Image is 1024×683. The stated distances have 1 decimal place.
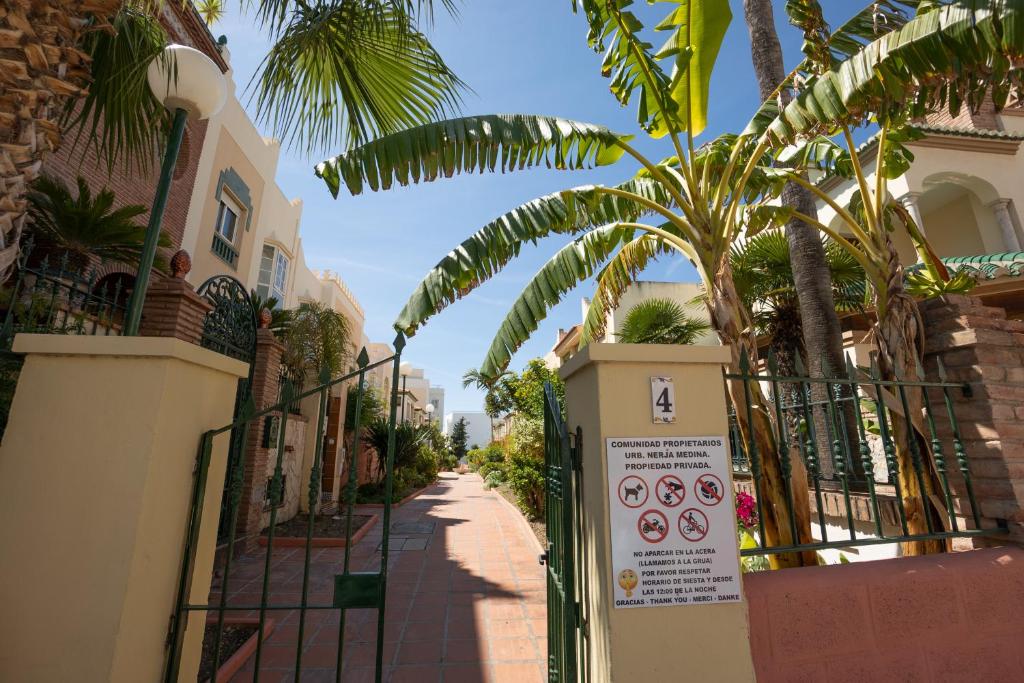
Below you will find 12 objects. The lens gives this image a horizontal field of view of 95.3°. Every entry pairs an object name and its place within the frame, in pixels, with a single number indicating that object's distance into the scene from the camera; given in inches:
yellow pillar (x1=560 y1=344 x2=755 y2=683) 74.1
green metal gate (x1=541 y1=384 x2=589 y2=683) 86.9
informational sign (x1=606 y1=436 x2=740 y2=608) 75.9
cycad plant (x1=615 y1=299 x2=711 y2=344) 549.6
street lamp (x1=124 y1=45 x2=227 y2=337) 114.2
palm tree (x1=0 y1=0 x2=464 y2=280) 105.8
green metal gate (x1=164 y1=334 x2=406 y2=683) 81.1
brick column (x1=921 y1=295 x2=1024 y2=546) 99.8
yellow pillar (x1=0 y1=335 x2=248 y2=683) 73.7
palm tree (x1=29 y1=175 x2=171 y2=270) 219.8
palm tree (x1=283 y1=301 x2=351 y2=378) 440.1
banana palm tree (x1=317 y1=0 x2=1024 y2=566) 111.5
